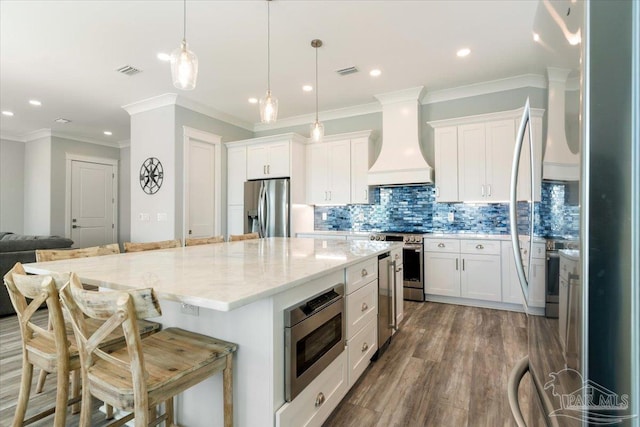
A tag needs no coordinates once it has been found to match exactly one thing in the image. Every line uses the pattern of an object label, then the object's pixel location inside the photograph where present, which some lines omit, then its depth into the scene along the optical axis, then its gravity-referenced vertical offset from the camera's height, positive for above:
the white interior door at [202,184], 4.78 +0.48
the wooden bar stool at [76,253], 1.90 -0.27
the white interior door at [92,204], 6.56 +0.20
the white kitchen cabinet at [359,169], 4.80 +0.70
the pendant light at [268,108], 2.55 +0.88
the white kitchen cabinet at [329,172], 4.95 +0.67
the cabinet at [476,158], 3.89 +0.73
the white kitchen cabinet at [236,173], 5.39 +0.70
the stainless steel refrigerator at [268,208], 4.96 +0.08
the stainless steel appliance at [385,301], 2.47 -0.75
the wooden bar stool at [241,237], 3.34 -0.28
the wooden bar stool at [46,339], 1.23 -0.60
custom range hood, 4.36 +1.01
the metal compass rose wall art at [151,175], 4.66 +0.58
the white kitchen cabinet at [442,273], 3.97 -0.80
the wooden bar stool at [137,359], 1.00 -0.58
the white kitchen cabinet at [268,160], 5.02 +0.88
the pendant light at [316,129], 3.01 +0.83
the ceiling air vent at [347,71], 3.70 +1.75
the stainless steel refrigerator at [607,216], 0.47 +0.00
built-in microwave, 1.31 -0.61
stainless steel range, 4.13 -0.72
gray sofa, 3.54 -0.47
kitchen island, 1.18 -0.36
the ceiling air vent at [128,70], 3.63 +1.72
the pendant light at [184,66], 1.94 +0.94
